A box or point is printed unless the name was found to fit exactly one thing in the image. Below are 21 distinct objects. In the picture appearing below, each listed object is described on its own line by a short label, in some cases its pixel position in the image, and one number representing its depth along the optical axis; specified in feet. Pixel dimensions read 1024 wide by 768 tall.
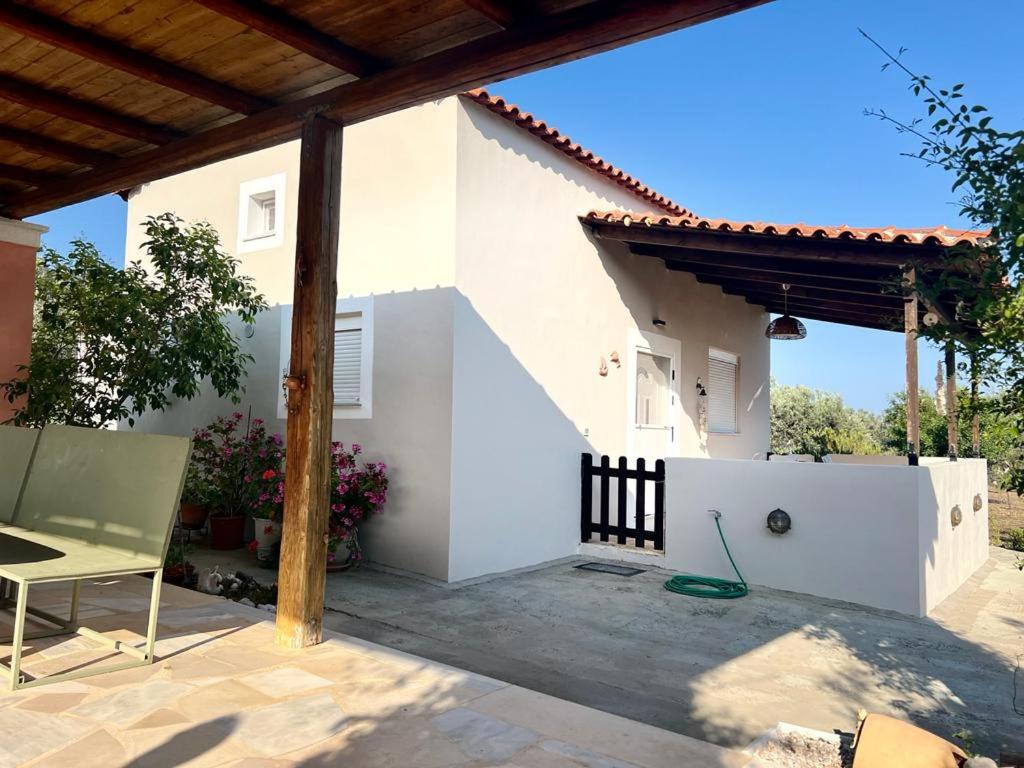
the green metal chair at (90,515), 9.91
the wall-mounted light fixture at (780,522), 20.21
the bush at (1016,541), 29.81
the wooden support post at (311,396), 11.99
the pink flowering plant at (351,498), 20.88
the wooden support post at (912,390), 19.97
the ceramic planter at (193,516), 26.43
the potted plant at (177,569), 19.13
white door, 28.86
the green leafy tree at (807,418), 67.21
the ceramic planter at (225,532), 24.62
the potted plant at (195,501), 24.34
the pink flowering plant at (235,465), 23.72
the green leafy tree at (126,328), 20.40
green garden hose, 19.44
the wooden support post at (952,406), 26.07
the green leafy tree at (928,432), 36.22
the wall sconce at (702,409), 32.83
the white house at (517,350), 19.94
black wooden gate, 23.31
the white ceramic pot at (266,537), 21.97
